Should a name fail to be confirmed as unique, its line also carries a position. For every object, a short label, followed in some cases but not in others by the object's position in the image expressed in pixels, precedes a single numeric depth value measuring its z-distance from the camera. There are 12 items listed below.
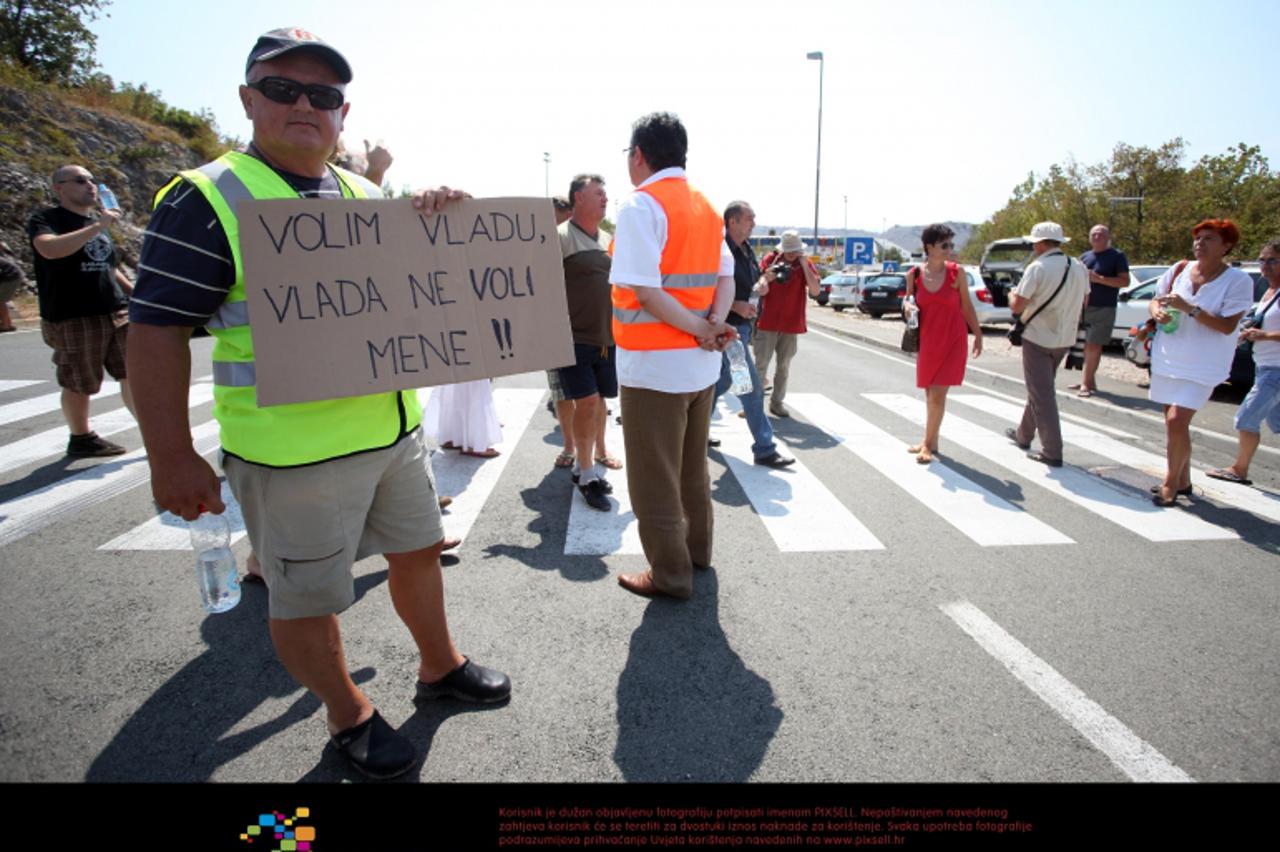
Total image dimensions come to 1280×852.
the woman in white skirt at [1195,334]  4.53
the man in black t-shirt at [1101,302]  8.56
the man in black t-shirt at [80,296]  4.64
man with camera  6.64
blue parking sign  21.92
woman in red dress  5.45
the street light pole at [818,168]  26.03
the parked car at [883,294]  19.86
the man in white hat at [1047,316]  5.46
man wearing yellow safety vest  1.69
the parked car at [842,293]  24.59
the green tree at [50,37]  28.60
